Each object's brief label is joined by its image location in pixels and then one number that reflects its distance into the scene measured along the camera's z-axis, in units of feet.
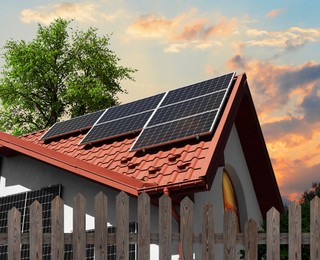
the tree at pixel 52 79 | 129.49
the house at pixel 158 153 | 38.04
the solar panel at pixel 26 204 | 41.78
